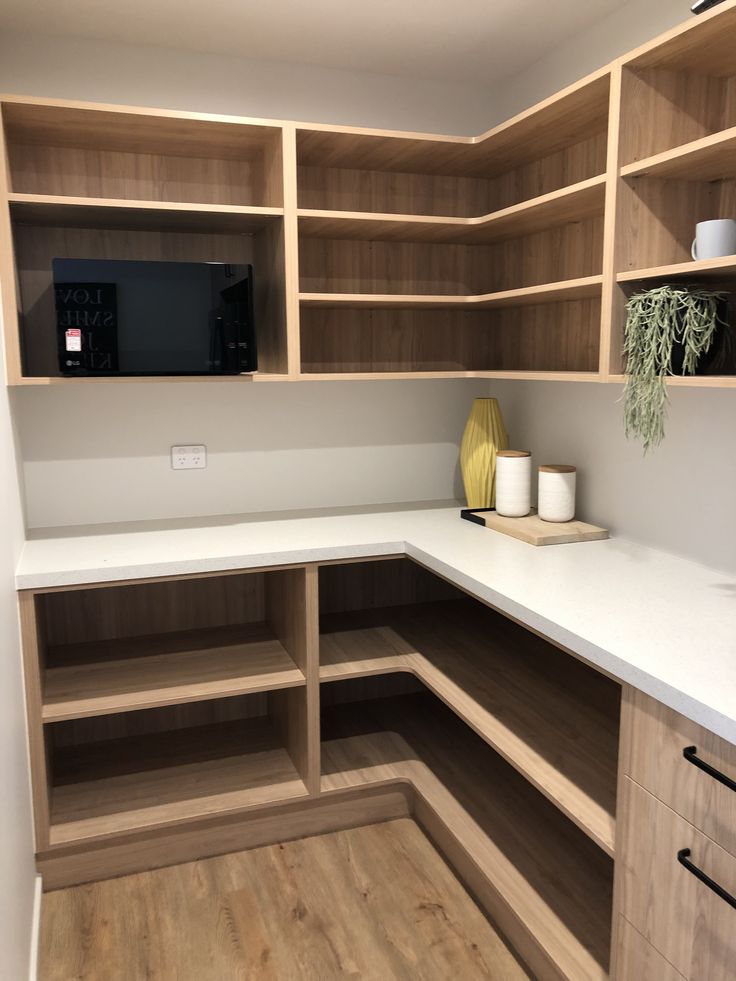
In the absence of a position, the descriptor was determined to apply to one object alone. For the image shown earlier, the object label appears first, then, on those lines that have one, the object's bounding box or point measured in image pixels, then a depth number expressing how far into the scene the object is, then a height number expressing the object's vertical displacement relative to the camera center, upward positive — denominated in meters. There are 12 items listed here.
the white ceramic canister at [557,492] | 2.43 -0.38
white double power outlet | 2.68 -0.30
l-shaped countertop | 1.41 -0.51
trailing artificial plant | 1.72 +0.06
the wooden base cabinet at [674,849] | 1.25 -0.80
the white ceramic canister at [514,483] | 2.52 -0.36
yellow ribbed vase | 2.73 -0.27
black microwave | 2.13 +0.14
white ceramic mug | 1.65 +0.27
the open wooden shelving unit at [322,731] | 1.99 -1.18
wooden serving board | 2.29 -0.47
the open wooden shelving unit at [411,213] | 1.86 +0.44
